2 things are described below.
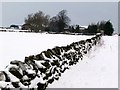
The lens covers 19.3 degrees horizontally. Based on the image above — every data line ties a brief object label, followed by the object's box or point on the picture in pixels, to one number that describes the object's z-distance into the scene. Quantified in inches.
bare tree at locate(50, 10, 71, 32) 4719.7
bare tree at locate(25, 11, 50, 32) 4721.5
